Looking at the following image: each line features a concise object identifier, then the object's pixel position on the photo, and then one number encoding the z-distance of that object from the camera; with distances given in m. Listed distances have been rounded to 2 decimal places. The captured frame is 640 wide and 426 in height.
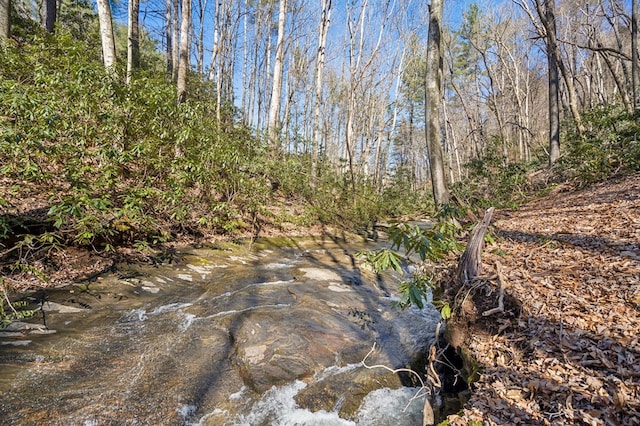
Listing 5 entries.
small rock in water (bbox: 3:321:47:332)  3.46
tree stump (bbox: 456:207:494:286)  3.46
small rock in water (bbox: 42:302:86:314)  3.93
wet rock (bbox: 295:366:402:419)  3.12
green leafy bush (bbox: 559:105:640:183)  7.64
